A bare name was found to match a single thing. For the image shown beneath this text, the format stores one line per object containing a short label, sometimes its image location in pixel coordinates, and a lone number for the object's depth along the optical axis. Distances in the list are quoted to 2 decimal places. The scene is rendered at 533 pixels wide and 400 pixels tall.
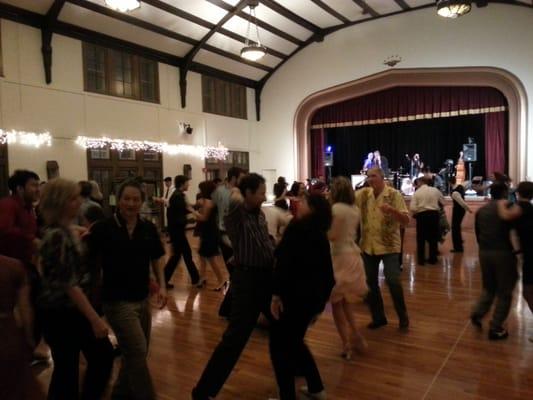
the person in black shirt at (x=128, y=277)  2.10
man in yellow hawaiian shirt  3.57
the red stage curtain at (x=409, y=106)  11.87
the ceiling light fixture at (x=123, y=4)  6.50
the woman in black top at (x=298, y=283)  2.26
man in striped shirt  2.35
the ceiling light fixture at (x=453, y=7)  7.65
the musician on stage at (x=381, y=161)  14.12
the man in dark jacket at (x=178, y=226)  5.31
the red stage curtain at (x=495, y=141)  11.88
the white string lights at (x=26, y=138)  8.13
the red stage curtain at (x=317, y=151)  14.62
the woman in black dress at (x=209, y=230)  4.86
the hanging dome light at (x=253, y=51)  9.61
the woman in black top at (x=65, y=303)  1.88
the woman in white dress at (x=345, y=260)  3.04
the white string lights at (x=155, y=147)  9.70
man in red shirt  2.57
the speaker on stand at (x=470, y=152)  12.56
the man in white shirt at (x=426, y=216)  6.42
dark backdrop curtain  14.34
